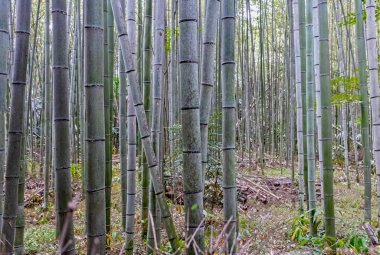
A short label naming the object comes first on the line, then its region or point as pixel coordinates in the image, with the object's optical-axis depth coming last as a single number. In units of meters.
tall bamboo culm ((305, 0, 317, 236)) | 3.23
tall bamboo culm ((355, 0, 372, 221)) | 3.63
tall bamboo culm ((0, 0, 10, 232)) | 1.71
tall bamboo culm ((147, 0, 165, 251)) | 2.36
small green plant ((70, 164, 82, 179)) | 6.25
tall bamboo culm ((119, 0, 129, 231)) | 2.88
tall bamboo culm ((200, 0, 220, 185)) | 1.68
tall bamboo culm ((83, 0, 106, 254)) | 1.49
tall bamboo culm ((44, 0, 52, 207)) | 4.32
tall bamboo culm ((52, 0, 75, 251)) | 1.54
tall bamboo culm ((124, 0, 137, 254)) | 2.49
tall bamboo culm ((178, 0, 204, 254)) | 1.42
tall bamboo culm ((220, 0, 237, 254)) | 1.73
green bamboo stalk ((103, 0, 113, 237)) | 2.70
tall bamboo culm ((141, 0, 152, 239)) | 2.50
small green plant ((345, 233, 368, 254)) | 2.76
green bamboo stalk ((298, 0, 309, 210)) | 3.52
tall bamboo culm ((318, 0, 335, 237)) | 2.50
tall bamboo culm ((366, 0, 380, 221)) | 3.35
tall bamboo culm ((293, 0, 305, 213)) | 3.92
